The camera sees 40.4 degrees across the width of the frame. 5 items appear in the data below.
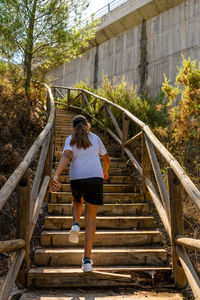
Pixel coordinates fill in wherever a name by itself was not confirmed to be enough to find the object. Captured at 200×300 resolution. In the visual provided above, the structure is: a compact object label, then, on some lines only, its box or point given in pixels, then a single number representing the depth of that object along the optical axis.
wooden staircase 2.55
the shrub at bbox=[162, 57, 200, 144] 5.01
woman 2.54
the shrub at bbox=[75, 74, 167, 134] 6.64
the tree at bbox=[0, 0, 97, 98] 6.54
